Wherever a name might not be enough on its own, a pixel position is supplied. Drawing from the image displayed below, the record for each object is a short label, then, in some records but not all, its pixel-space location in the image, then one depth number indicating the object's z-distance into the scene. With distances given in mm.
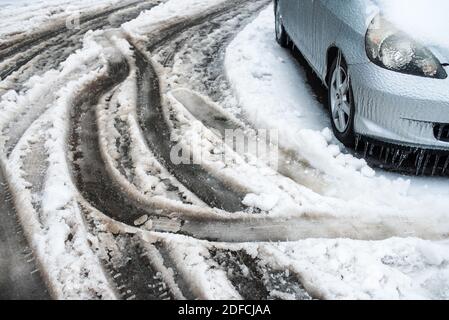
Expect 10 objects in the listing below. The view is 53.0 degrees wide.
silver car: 3395
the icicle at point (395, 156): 3791
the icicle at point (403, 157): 3736
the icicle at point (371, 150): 3997
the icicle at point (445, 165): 3722
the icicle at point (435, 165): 3721
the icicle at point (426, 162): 3709
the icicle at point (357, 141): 3928
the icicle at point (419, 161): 3668
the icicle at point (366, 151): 3989
